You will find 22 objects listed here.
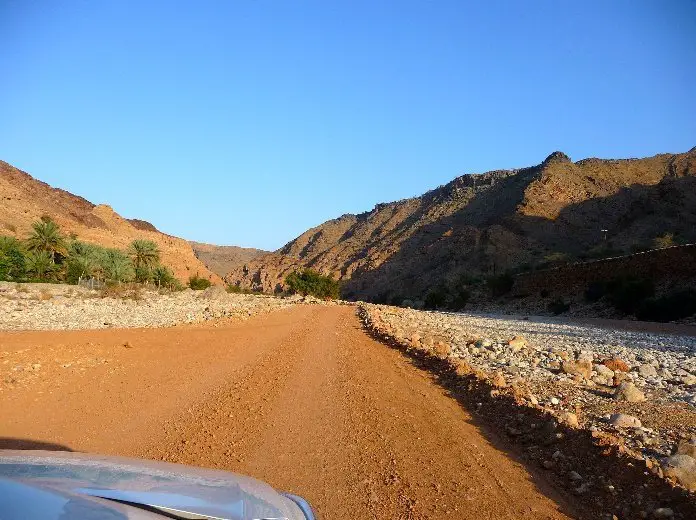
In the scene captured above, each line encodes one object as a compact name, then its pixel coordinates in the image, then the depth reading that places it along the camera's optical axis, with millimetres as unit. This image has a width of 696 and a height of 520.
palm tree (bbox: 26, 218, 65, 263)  47188
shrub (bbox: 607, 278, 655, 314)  31234
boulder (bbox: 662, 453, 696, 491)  4844
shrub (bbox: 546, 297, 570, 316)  37219
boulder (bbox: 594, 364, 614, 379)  10609
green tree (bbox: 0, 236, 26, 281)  41969
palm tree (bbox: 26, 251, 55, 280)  45631
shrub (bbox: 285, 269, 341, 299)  62719
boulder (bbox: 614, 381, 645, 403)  8305
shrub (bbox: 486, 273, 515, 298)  48991
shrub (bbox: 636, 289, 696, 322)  27766
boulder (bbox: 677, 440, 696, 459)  5367
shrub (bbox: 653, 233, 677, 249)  44844
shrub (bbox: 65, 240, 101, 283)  48375
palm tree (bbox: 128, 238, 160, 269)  57781
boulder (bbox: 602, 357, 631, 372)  11539
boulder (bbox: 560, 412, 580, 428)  6424
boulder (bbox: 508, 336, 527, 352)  14273
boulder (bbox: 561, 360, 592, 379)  10523
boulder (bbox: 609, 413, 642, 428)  6621
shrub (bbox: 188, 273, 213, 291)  69056
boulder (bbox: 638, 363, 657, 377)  11078
